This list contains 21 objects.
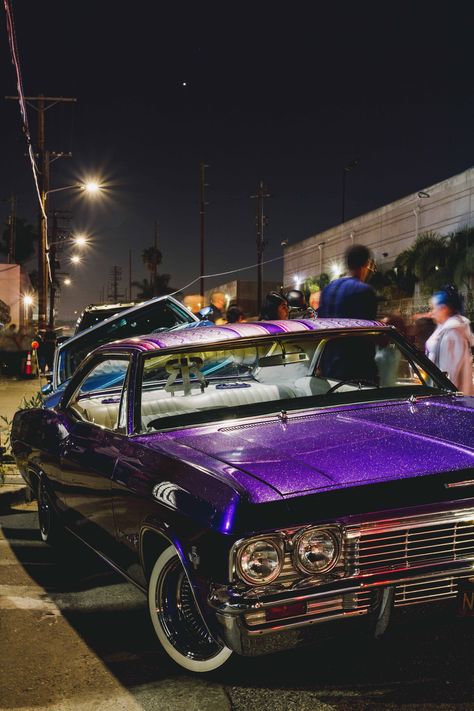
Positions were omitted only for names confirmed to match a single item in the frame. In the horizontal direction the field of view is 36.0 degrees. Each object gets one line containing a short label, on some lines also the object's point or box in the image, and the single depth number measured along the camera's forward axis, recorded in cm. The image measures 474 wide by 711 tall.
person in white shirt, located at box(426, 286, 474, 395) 611
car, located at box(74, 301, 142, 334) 1047
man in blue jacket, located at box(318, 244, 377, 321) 550
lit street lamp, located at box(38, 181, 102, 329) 2281
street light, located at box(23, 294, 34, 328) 5690
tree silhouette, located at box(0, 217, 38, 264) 7731
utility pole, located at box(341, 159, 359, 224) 5443
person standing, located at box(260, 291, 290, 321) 763
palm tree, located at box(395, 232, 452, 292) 2967
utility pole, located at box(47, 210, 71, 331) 5016
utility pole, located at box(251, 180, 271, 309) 4888
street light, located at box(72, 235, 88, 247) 3700
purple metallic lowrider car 248
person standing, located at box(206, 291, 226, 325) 937
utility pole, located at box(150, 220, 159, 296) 7419
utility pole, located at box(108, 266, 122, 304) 12712
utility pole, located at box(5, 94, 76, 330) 2295
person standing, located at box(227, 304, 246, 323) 924
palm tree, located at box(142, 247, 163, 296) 9025
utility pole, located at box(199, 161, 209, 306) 4250
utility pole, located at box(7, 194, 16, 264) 6607
